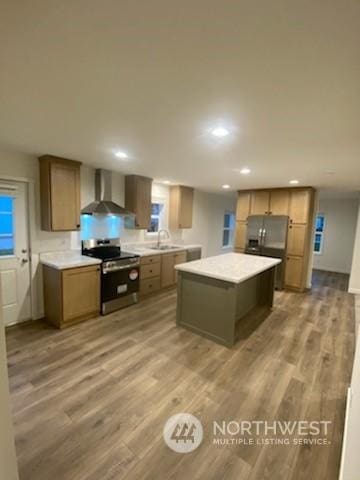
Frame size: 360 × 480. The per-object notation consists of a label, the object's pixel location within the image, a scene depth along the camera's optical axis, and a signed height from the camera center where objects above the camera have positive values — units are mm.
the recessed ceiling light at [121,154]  3055 +857
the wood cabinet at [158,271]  4566 -1088
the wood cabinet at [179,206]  5816 +378
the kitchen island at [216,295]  2908 -1014
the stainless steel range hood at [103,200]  3843 +300
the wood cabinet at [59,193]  3283 +333
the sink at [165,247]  5431 -660
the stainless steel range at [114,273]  3729 -943
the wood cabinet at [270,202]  5352 +532
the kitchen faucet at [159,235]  5645 -397
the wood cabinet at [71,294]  3217 -1143
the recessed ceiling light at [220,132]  2132 +858
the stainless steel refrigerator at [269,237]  5305 -317
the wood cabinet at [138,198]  4629 +410
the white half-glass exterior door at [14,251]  3141 -533
